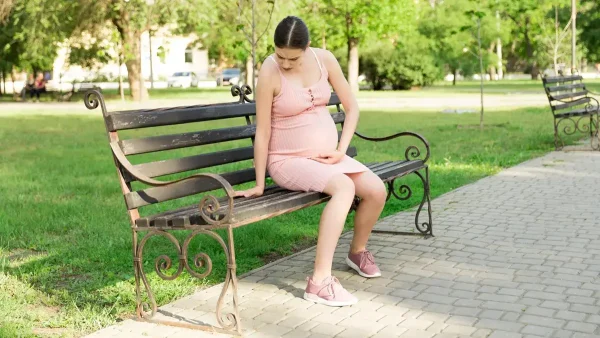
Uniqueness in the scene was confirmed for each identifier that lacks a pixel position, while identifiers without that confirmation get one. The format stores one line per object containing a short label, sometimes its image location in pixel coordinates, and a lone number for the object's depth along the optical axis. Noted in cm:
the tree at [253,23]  1054
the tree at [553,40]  6230
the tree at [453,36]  6181
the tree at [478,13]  1650
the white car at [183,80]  7231
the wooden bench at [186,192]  435
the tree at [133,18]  3362
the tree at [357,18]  4594
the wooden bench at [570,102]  1236
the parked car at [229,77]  7500
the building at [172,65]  7494
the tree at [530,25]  7012
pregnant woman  479
